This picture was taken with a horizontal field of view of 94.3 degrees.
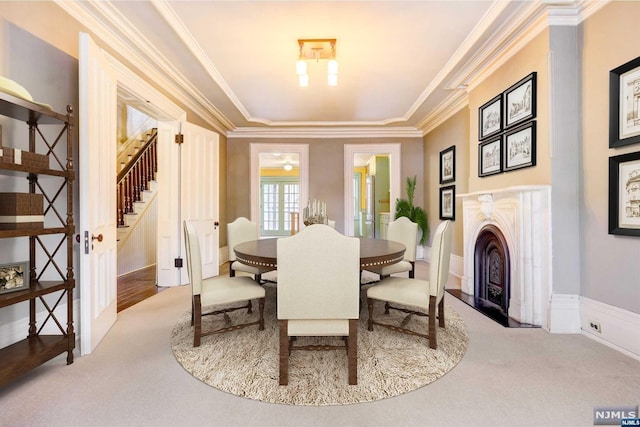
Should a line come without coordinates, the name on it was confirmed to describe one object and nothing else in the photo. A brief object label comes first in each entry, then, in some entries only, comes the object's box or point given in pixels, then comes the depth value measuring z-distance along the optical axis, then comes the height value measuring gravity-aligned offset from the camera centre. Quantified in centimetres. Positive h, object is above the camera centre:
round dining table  212 -31
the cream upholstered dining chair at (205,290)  219 -59
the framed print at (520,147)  261 +60
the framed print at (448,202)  464 +16
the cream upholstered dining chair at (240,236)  316 -28
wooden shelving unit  164 -29
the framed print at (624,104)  196 +74
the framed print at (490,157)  307 +60
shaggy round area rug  165 -99
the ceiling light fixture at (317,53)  285 +162
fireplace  251 -37
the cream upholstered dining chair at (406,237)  321 -29
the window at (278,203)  1120 +37
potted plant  557 -1
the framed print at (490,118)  305 +102
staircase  505 +44
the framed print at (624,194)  196 +12
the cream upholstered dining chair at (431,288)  214 -58
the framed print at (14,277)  173 -38
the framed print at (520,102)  260 +102
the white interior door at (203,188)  404 +35
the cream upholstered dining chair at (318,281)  170 -39
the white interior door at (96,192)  205 +16
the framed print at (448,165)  464 +77
